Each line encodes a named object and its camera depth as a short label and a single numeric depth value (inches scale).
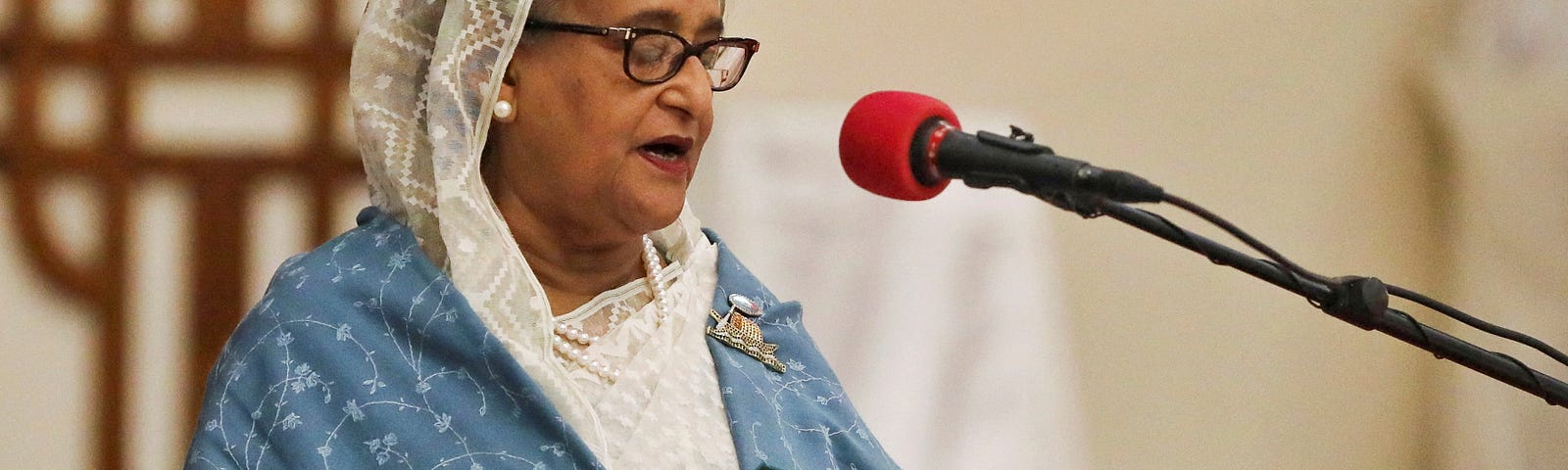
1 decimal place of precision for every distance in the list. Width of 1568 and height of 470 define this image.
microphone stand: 154.0
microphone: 153.6
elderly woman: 161.3
